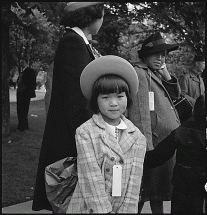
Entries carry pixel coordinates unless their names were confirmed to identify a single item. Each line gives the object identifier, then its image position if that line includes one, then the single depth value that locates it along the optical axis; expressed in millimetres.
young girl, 2262
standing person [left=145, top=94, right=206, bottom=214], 2873
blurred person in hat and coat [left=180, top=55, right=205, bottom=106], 6625
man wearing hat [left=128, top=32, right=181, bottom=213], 3285
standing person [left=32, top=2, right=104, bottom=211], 2588
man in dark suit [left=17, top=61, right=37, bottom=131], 10602
